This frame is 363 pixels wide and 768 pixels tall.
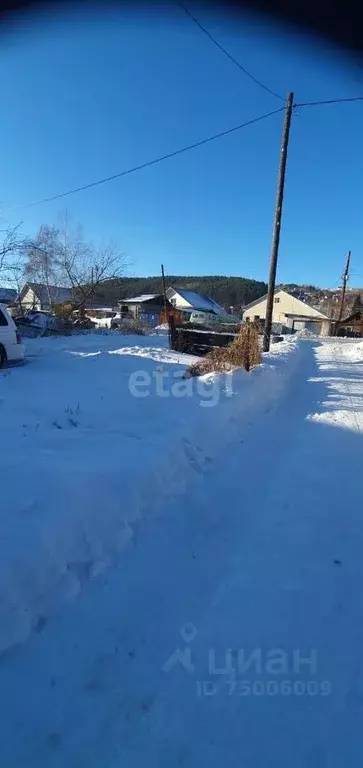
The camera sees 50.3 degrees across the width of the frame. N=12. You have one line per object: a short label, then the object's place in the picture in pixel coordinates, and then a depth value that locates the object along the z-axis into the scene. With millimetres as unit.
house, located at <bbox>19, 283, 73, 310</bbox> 41375
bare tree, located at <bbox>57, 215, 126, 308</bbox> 35500
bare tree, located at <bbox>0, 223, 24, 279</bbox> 19484
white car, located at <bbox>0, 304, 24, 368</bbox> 9414
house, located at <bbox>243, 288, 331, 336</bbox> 63362
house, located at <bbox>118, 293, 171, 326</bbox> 59781
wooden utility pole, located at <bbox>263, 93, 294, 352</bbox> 12375
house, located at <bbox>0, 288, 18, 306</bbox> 28147
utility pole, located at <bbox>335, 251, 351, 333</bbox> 42875
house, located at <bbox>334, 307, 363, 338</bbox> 36919
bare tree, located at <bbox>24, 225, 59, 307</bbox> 36281
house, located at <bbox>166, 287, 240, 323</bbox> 59881
